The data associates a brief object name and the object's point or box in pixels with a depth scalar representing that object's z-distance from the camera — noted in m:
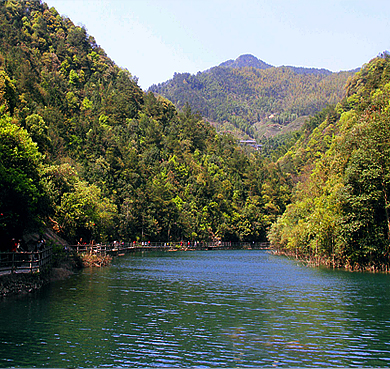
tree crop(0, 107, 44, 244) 36.78
